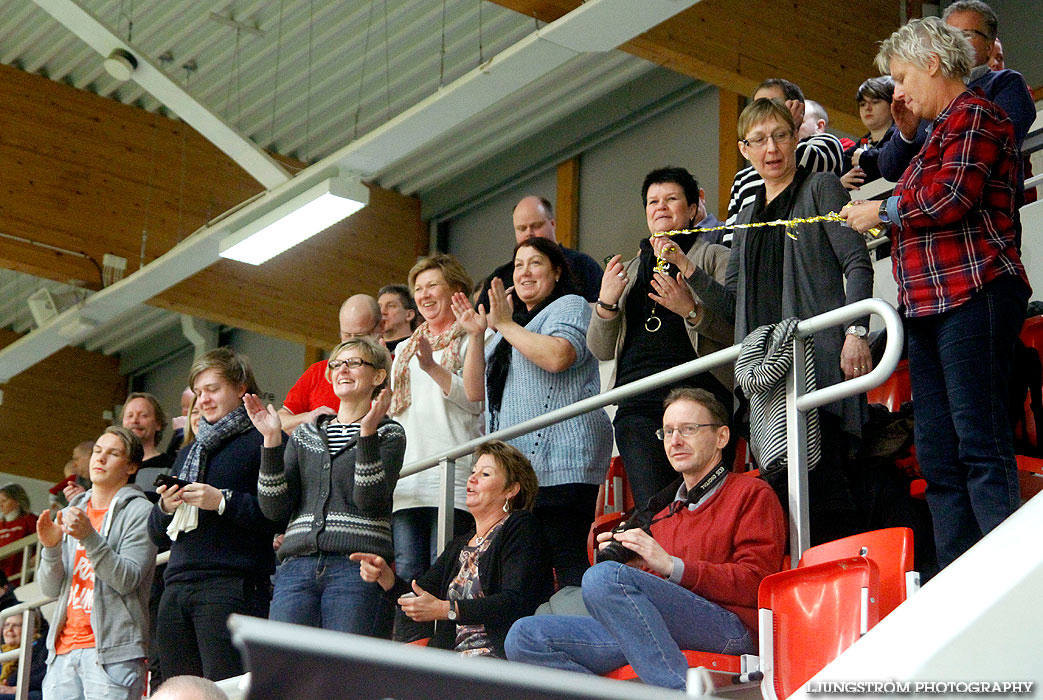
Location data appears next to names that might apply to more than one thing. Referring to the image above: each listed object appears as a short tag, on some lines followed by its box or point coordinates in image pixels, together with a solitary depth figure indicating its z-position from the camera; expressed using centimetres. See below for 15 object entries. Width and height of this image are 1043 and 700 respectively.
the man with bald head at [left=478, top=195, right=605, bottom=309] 982
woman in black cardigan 705
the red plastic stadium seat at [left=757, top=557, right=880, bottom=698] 552
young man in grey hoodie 873
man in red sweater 598
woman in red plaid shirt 573
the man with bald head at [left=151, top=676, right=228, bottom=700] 451
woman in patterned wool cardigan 760
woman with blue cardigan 770
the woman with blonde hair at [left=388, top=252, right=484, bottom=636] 853
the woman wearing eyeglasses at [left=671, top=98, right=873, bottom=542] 669
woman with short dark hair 737
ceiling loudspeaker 1961
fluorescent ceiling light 1486
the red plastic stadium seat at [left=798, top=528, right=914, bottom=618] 555
